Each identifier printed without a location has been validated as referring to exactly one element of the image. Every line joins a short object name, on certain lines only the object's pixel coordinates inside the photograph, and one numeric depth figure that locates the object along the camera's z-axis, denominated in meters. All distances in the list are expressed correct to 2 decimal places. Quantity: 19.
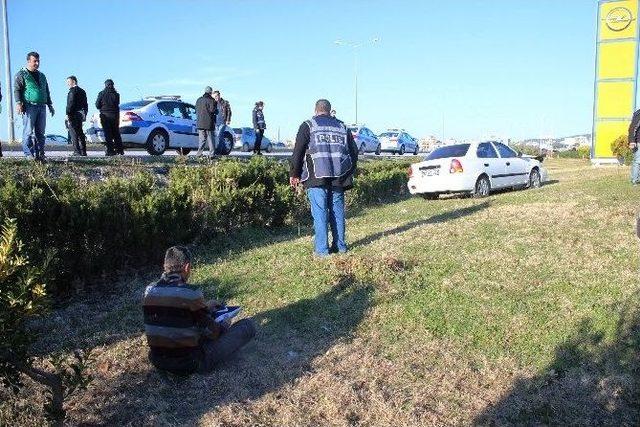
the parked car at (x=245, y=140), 29.97
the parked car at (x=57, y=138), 43.38
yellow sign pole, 19.89
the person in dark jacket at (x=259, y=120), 17.11
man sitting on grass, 4.08
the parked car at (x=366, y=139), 29.85
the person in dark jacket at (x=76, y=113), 11.13
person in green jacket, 9.05
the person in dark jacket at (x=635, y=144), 11.67
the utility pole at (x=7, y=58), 23.22
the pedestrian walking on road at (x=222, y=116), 16.41
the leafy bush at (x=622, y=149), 18.92
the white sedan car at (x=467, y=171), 13.17
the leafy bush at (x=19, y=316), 3.26
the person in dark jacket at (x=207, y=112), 13.38
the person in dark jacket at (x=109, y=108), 11.97
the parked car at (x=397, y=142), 33.16
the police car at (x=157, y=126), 14.54
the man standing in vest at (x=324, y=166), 6.64
